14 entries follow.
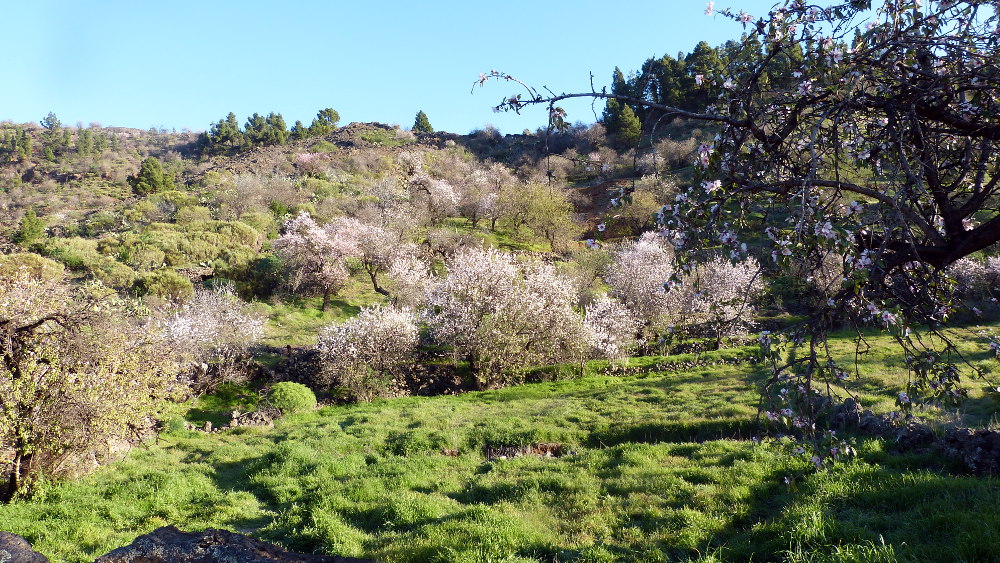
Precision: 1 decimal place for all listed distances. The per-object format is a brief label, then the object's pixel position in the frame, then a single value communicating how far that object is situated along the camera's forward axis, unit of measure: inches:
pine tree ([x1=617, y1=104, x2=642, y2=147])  2637.8
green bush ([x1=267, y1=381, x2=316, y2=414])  612.7
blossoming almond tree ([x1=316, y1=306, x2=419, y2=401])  688.4
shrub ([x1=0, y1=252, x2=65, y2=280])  895.1
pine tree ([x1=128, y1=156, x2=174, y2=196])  2305.6
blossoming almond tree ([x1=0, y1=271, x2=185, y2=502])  312.2
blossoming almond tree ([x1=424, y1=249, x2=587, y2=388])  721.0
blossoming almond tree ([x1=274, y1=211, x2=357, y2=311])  1187.3
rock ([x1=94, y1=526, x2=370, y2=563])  161.9
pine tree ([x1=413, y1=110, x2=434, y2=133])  4294.8
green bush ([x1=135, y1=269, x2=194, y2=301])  1013.2
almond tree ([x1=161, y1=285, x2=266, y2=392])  681.0
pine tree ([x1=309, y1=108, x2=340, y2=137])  3816.4
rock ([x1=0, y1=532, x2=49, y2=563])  154.5
